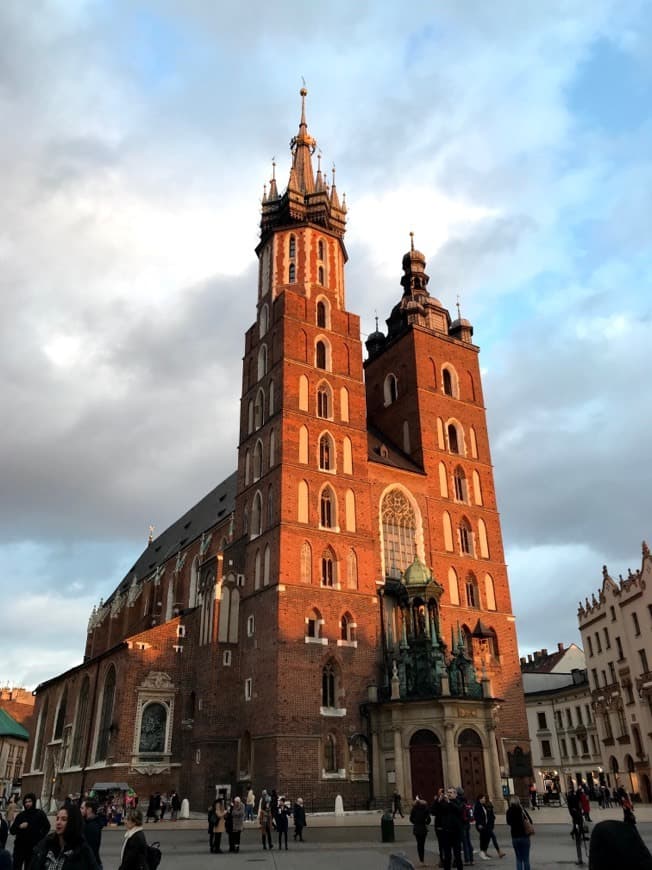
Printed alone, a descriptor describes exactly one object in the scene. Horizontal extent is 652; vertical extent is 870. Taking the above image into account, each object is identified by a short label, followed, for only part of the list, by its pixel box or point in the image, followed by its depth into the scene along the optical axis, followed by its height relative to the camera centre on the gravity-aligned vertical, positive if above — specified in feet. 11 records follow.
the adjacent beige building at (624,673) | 130.00 +22.05
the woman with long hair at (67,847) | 17.40 -0.73
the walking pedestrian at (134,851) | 21.80 -1.02
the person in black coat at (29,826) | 28.78 -0.40
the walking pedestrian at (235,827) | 59.16 -1.19
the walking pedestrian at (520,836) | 36.97 -1.42
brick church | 100.94 +29.32
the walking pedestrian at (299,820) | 68.39 -0.91
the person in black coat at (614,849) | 10.50 -0.59
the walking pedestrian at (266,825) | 63.26 -1.19
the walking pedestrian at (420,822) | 49.24 -0.92
